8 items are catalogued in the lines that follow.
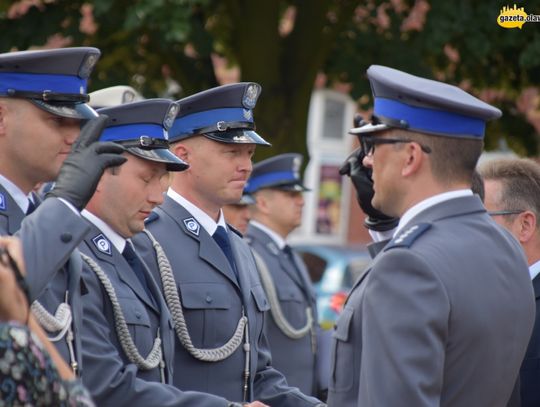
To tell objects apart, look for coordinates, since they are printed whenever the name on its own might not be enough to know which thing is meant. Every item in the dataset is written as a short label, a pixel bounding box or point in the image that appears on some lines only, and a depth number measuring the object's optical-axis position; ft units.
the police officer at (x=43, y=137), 23.12
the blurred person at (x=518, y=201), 30.55
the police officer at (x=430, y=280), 20.34
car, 81.65
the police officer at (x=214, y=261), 28.68
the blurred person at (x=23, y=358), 15.67
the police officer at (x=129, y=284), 24.76
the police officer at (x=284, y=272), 45.98
